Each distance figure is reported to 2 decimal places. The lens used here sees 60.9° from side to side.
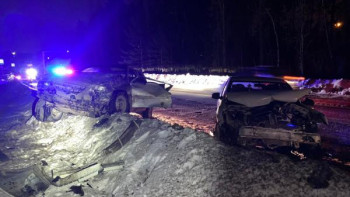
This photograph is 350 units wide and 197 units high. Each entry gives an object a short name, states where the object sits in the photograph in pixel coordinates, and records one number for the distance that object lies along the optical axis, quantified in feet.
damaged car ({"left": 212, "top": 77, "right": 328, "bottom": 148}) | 19.24
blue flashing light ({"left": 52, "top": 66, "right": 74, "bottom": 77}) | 37.12
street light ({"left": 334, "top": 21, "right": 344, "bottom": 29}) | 94.27
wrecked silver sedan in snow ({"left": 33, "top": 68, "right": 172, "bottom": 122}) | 32.40
